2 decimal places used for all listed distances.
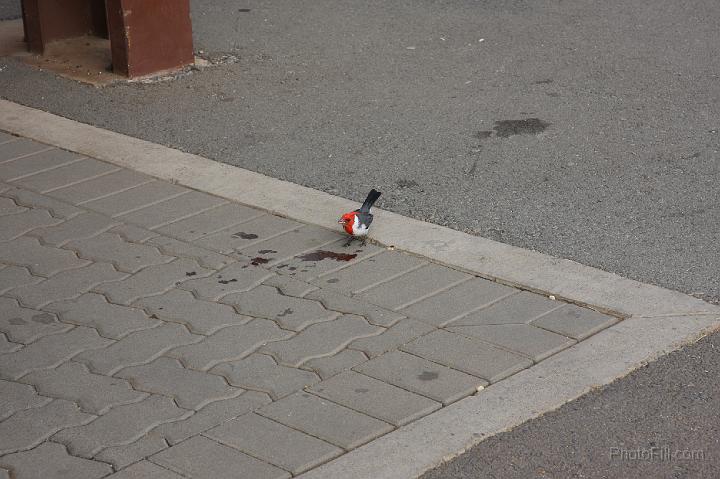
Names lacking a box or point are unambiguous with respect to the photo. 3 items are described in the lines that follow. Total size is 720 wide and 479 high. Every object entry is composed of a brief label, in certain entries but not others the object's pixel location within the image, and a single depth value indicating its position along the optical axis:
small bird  10.45
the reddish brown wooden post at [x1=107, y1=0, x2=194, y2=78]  15.80
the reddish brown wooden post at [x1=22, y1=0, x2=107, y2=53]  17.31
